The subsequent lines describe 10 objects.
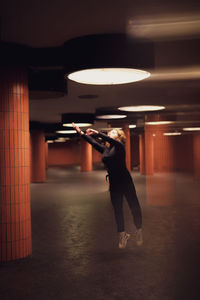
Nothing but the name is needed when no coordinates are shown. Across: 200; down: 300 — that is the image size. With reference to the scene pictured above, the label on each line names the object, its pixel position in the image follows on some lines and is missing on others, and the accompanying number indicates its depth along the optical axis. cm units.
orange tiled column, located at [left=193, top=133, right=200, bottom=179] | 2047
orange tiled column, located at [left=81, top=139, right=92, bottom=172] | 3017
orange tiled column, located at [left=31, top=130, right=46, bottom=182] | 2044
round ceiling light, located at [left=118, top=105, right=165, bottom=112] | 1183
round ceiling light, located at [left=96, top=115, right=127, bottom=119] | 1372
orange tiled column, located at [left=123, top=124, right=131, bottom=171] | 1770
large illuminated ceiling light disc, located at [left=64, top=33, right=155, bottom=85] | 473
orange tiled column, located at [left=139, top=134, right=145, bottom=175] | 2509
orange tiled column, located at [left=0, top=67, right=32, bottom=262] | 552
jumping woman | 567
